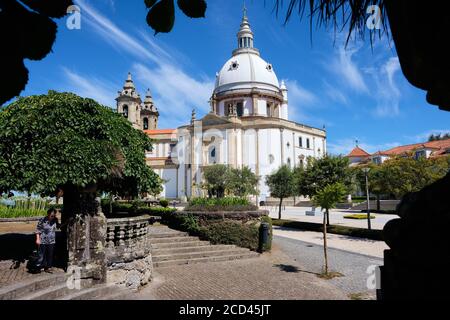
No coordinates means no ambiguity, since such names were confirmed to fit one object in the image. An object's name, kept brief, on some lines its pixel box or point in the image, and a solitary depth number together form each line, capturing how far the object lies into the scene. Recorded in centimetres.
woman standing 760
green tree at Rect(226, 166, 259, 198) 3303
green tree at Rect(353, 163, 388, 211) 1983
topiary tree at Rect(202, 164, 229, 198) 3388
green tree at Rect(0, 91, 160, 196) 736
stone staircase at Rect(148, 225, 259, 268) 1168
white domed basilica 5216
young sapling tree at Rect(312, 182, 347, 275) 1245
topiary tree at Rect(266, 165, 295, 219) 2891
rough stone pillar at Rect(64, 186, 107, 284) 782
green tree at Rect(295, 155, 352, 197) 2333
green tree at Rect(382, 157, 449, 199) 1688
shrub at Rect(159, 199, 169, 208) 2723
